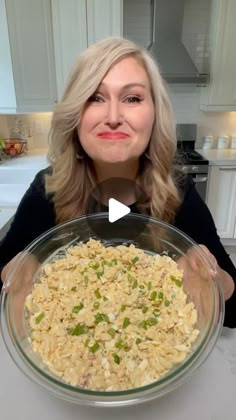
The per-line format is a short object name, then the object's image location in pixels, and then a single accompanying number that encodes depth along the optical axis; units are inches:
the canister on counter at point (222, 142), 110.2
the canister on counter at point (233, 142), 109.0
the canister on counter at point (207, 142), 110.7
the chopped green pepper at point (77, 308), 22.1
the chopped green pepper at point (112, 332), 20.8
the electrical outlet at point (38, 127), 108.9
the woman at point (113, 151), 28.2
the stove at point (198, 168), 92.7
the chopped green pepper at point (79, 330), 20.7
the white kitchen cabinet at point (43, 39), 83.4
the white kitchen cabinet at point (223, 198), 96.7
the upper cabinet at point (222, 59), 87.7
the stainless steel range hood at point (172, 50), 95.3
